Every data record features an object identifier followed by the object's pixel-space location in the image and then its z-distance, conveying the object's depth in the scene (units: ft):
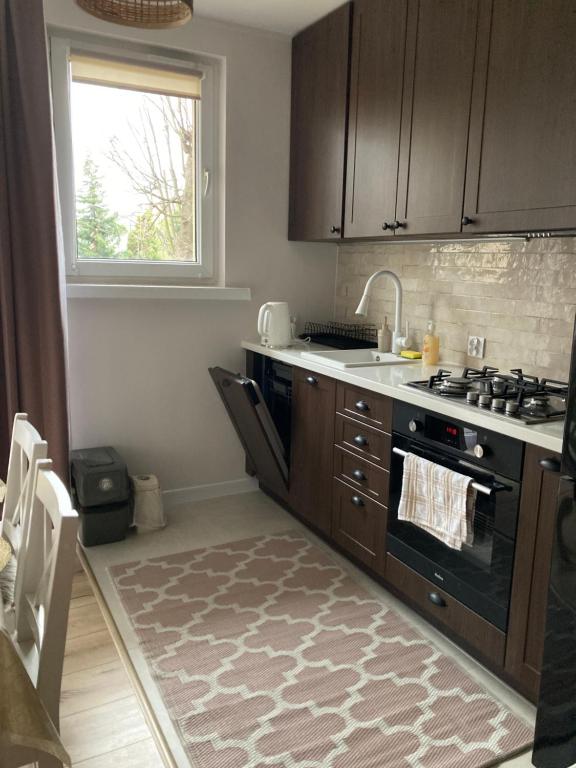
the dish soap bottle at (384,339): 9.98
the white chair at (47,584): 3.62
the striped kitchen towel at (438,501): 6.35
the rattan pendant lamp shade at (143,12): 5.87
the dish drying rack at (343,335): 10.51
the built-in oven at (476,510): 6.00
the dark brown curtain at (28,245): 8.43
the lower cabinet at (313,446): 8.95
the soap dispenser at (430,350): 8.84
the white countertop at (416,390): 5.62
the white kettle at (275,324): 10.16
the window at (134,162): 9.63
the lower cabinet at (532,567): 5.58
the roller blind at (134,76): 9.59
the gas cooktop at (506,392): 6.08
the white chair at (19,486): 4.57
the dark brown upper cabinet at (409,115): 7.30
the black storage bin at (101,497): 9.23
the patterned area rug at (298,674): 5.62
